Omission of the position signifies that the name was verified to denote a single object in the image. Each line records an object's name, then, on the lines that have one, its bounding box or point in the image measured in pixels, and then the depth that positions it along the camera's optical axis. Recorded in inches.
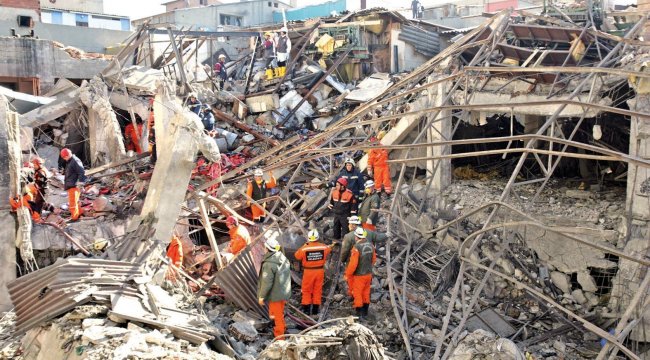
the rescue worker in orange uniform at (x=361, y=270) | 387.9
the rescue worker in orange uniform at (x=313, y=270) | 386.3
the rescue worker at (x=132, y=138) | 662.5
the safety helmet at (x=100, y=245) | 409.1
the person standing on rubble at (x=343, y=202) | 470.3
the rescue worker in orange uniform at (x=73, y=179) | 470.9
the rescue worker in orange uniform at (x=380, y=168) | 533.0
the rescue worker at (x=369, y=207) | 463.1
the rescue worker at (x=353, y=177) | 482.3
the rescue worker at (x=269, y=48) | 828.6
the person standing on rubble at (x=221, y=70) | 852.6
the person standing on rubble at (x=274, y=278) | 354.6
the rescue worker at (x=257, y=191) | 500.6
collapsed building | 293.6
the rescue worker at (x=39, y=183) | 463.8
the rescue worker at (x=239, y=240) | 417.1
